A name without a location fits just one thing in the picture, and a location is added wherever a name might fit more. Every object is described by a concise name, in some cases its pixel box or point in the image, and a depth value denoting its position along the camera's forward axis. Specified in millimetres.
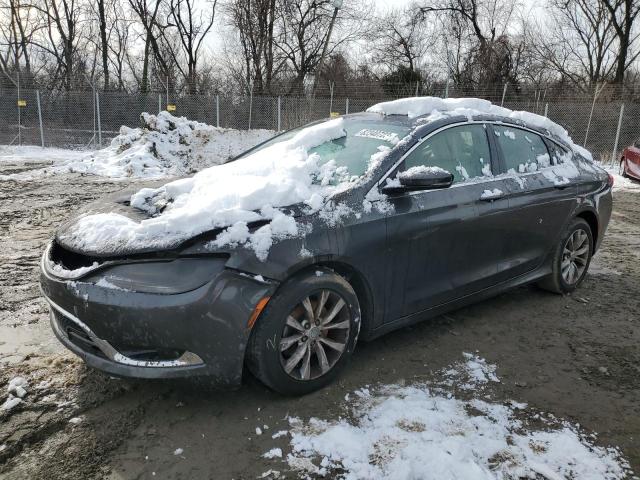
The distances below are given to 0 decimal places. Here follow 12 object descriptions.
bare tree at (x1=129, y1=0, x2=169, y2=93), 29531
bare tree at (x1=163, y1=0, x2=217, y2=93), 30703
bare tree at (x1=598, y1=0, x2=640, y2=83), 25131
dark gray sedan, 2525
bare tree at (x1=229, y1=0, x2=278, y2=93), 27422
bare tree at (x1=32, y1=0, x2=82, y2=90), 28781
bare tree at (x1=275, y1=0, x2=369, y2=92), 28000
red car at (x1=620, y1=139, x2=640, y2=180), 12312
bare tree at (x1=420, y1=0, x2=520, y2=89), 26859
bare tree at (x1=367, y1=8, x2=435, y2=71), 30547
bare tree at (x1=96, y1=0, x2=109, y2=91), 29094
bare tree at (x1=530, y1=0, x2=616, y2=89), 26781
